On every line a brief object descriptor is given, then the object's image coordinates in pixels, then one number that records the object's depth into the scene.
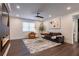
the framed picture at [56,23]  3.26
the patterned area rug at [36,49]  2.06
